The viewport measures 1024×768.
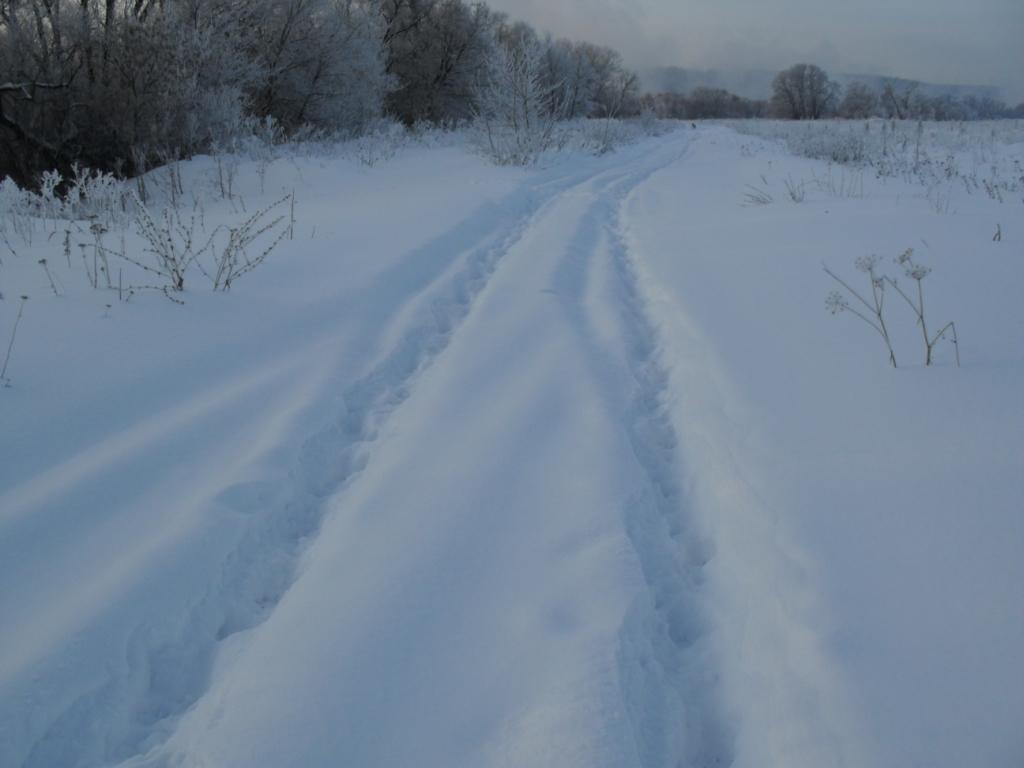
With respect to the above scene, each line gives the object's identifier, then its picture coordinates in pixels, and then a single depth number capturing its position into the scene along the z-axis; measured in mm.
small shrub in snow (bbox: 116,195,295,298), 4848
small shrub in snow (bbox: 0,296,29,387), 3330
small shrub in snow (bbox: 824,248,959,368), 3172
